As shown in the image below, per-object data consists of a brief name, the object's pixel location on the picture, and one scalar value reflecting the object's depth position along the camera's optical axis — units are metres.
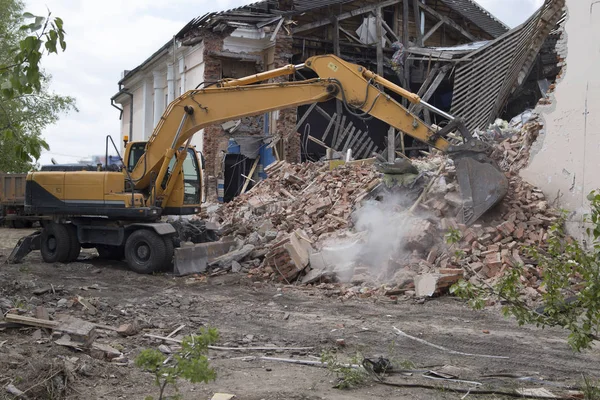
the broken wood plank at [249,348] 6.87
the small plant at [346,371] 5.46
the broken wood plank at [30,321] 6.87
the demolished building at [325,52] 19.77
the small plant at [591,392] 4.79
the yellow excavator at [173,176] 10.77
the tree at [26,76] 3.81
